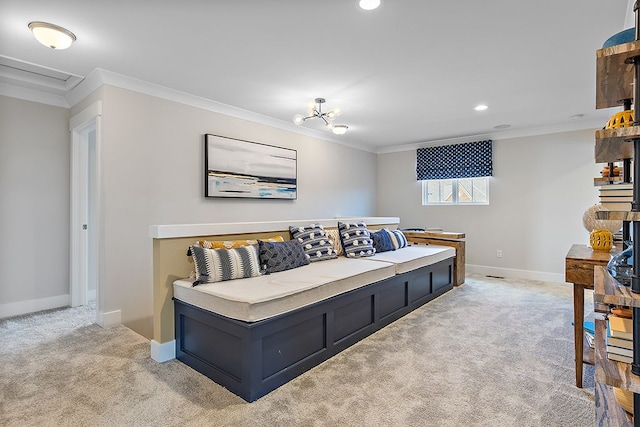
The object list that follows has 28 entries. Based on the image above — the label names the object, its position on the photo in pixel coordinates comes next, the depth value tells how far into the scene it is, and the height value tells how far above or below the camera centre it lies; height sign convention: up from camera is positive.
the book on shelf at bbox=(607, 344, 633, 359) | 1.03 -0.44
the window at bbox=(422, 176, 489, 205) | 5.80 +0.41
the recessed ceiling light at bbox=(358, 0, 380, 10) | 2.02 +1.32
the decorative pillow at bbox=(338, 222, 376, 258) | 3.78 -0.33
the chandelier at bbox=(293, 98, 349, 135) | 3.70 +1.15
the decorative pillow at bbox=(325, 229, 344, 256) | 3.86 -0.32
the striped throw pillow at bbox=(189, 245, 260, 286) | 2.41 -0.39
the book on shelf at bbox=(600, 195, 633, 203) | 1.35 +0.06
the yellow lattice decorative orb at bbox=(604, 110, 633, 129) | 1.31 +0.39
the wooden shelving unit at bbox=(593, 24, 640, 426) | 0.97 +0.09
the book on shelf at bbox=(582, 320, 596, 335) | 2.27 -0.83
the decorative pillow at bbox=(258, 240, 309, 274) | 2.79 -0.38
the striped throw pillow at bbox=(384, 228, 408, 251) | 4.36 -0.35
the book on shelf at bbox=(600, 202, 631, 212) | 1.34 +0.03
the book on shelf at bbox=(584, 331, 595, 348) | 2.11 -0.84
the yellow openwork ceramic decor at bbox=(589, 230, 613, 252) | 2.20 -0.19
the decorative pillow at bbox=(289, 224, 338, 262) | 3.38 -0.30
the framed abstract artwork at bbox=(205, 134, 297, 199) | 3.99 +0.60
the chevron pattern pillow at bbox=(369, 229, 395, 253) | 4.18 -0.36
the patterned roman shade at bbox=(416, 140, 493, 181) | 5.60 +0.95
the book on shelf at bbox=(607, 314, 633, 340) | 1.03 -0.38
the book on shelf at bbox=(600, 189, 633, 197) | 1.36 +0.09
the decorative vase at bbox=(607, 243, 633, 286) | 1.12 -0.20
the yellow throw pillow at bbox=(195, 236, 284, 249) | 2.62 -0.25
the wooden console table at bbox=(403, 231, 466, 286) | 4.74 -0.44
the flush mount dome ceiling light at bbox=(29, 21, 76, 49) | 2.29 +1.30
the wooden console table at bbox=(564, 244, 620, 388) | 1.94 -0.41
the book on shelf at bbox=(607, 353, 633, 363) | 1.02 -0.46
